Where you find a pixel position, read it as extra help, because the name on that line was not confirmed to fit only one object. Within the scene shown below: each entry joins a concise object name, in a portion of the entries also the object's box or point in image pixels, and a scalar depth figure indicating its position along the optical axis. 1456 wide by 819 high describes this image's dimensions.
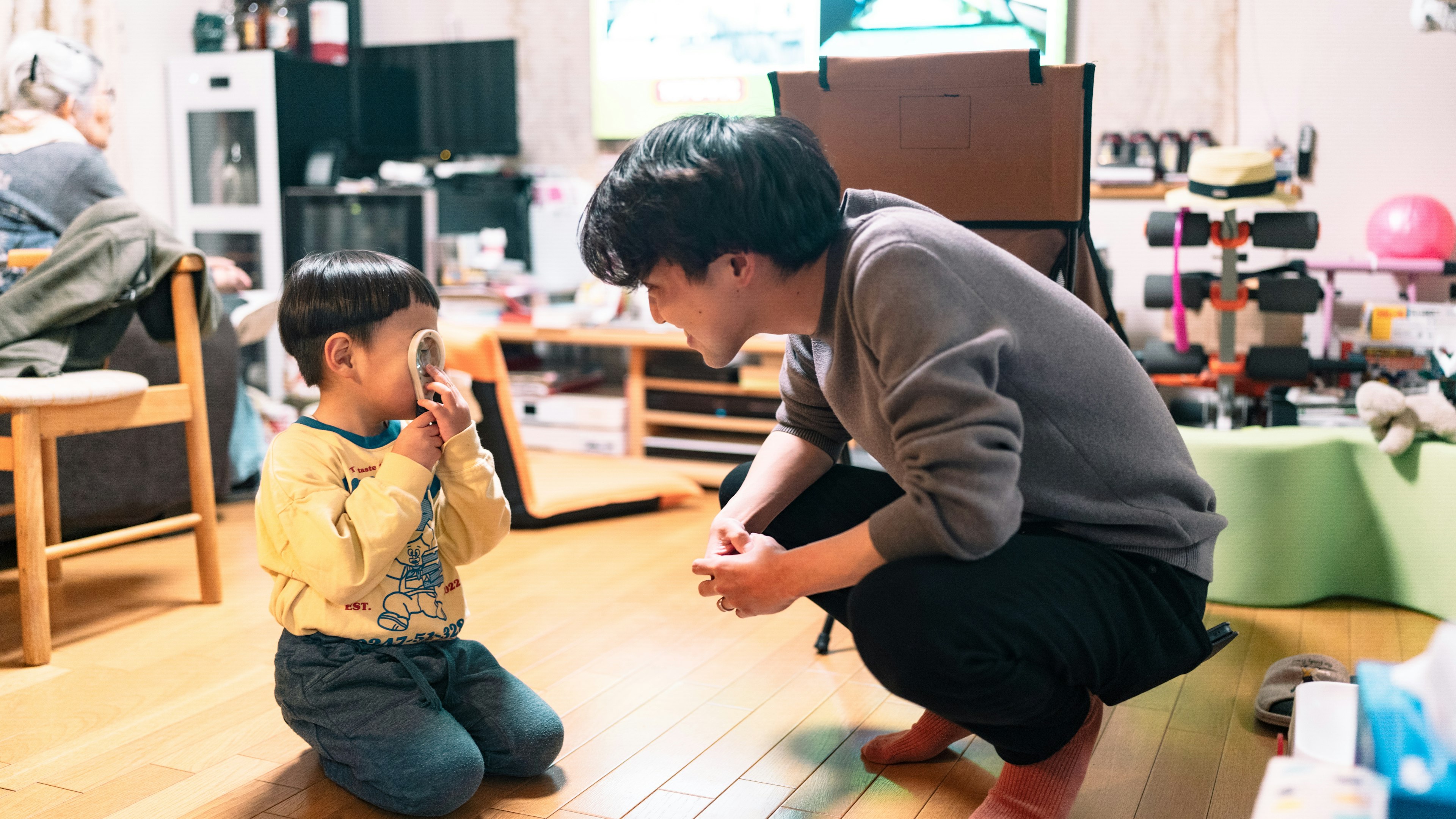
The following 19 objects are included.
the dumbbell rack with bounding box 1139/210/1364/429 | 2.33
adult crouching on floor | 0.97
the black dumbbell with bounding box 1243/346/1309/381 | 2.44
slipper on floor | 1.55
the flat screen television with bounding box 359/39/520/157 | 3.86
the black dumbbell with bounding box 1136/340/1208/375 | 2.64
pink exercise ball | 2.74
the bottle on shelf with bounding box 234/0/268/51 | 4.06
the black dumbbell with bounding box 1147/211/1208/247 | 2.44
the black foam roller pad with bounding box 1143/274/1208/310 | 2.55
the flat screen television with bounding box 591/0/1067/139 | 3.28
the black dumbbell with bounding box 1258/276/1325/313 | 2.38
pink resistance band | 2.54
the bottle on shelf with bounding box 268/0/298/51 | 4.04
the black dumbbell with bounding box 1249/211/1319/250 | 2.28
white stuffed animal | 2.02
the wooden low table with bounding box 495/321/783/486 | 3.15
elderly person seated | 2.26
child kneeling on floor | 1.28
